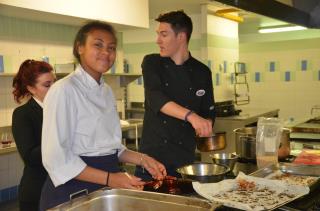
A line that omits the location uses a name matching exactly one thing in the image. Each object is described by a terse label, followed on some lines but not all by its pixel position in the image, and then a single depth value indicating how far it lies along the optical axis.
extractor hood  1.62
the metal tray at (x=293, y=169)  1.50
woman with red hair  1.81
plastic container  1.69
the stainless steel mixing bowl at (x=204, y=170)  1.35
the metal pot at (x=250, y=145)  1.80
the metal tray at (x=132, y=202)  1.07
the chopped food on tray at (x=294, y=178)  1.37
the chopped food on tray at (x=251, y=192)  1.10
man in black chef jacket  1.89
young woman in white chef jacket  1.26
